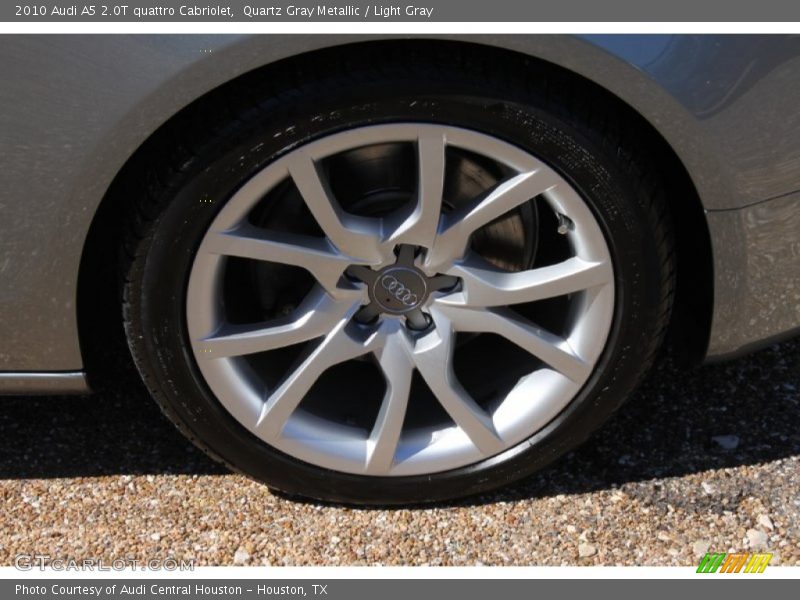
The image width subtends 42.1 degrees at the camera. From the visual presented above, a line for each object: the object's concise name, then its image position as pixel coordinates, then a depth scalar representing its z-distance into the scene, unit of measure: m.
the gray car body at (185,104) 1.77
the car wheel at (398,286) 1.91
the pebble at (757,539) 2.22
